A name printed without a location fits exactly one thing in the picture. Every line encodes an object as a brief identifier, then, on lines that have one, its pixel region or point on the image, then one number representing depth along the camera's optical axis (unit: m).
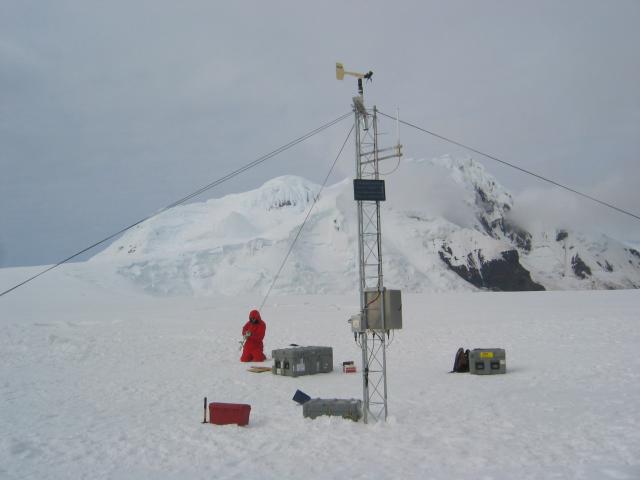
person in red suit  13.70
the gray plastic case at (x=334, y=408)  7.42
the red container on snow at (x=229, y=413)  7.33
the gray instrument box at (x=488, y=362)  10.90
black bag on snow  11.29
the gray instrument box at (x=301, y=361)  11.51
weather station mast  7.38
